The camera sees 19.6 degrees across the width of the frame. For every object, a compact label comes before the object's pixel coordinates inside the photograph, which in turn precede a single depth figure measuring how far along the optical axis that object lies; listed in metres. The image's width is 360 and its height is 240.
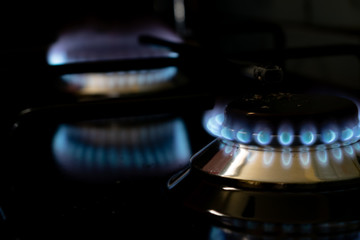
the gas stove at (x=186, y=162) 0.56
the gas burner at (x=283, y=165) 0.56
